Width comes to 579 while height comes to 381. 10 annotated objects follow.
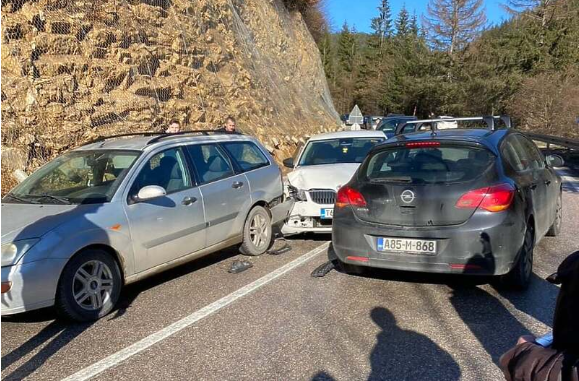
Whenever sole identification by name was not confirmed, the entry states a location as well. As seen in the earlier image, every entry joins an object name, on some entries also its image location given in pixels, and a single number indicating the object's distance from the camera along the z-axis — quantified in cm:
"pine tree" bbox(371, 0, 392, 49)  8144
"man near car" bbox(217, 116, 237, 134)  1206
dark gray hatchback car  507
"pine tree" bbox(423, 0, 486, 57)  5372
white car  789
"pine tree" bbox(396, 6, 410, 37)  8074
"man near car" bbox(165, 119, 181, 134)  1073
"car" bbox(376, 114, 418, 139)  2328
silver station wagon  463
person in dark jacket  203
